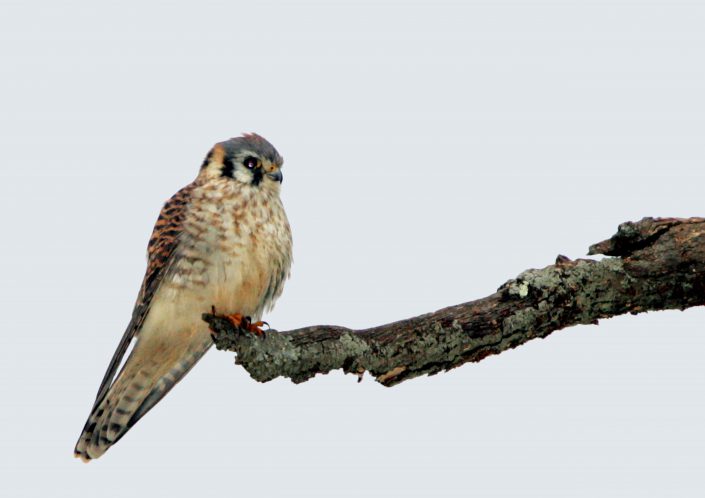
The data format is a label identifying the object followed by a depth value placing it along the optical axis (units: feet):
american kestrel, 28.17
